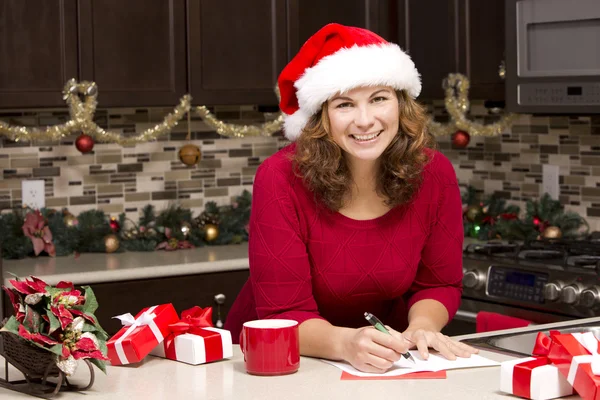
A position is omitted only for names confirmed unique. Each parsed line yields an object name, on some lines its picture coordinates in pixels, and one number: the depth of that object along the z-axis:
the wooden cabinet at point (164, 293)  4.96
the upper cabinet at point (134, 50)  5.18
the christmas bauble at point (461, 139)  6.02
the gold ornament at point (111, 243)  5.49
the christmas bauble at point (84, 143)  5.47
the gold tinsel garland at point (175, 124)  5.19
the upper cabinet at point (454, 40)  5.75
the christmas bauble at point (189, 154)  5.80
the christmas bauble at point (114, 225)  5.69
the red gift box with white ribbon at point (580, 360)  2.37
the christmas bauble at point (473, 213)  6.07
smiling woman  3.25
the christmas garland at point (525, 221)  5.68
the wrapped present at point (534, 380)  2.43
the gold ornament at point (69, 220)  5.60
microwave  5.07
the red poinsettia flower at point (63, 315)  2.51
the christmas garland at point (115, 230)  5.35
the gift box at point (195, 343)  2.84
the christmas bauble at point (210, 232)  5.77
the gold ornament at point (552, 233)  5.60
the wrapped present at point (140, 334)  2.82
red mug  2.68
